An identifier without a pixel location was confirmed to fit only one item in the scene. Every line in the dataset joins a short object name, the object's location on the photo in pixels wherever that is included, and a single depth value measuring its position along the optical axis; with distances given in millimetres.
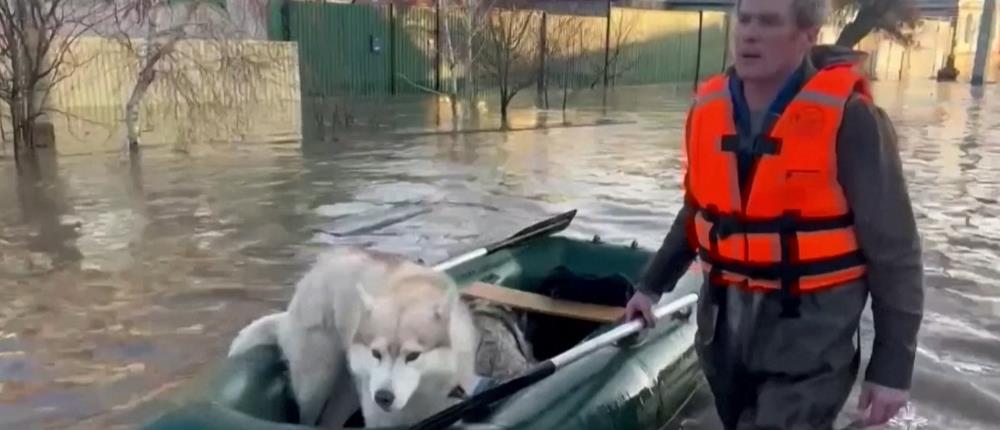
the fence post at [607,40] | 29469
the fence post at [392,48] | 22609
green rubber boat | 3188
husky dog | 2994
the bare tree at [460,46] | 19969
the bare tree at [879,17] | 30708
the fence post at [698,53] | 34906
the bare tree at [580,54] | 26141
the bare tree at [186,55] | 12625
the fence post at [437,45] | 22109
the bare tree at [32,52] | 12141
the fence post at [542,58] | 22812
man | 2521
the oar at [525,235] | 4824
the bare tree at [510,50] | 19578
